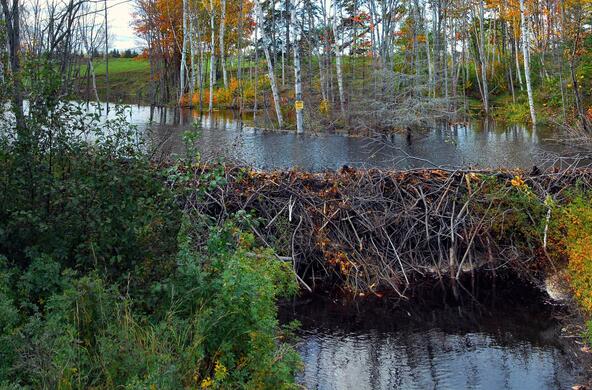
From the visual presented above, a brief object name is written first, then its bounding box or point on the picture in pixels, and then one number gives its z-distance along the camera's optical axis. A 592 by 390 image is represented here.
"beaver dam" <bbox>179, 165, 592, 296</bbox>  10.03
